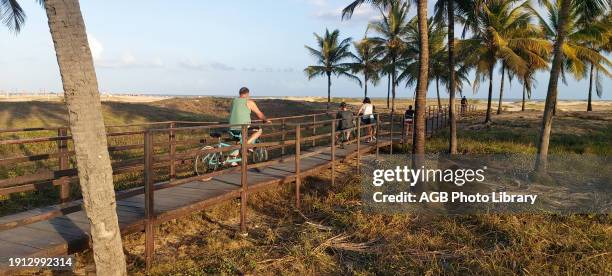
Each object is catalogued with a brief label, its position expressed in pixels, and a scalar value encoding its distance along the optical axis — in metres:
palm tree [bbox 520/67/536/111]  28.91
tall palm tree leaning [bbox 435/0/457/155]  14.25
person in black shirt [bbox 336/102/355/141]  12.98
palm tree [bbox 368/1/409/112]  32.66
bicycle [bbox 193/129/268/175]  8.95
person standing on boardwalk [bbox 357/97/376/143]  14.44
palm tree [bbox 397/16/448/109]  31.58
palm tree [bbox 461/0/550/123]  23.12
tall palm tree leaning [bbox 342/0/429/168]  9.12
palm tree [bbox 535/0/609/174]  10.73
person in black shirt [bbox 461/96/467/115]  36.09
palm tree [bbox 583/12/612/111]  22.97
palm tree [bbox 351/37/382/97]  36.81
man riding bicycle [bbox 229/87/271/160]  8.43
